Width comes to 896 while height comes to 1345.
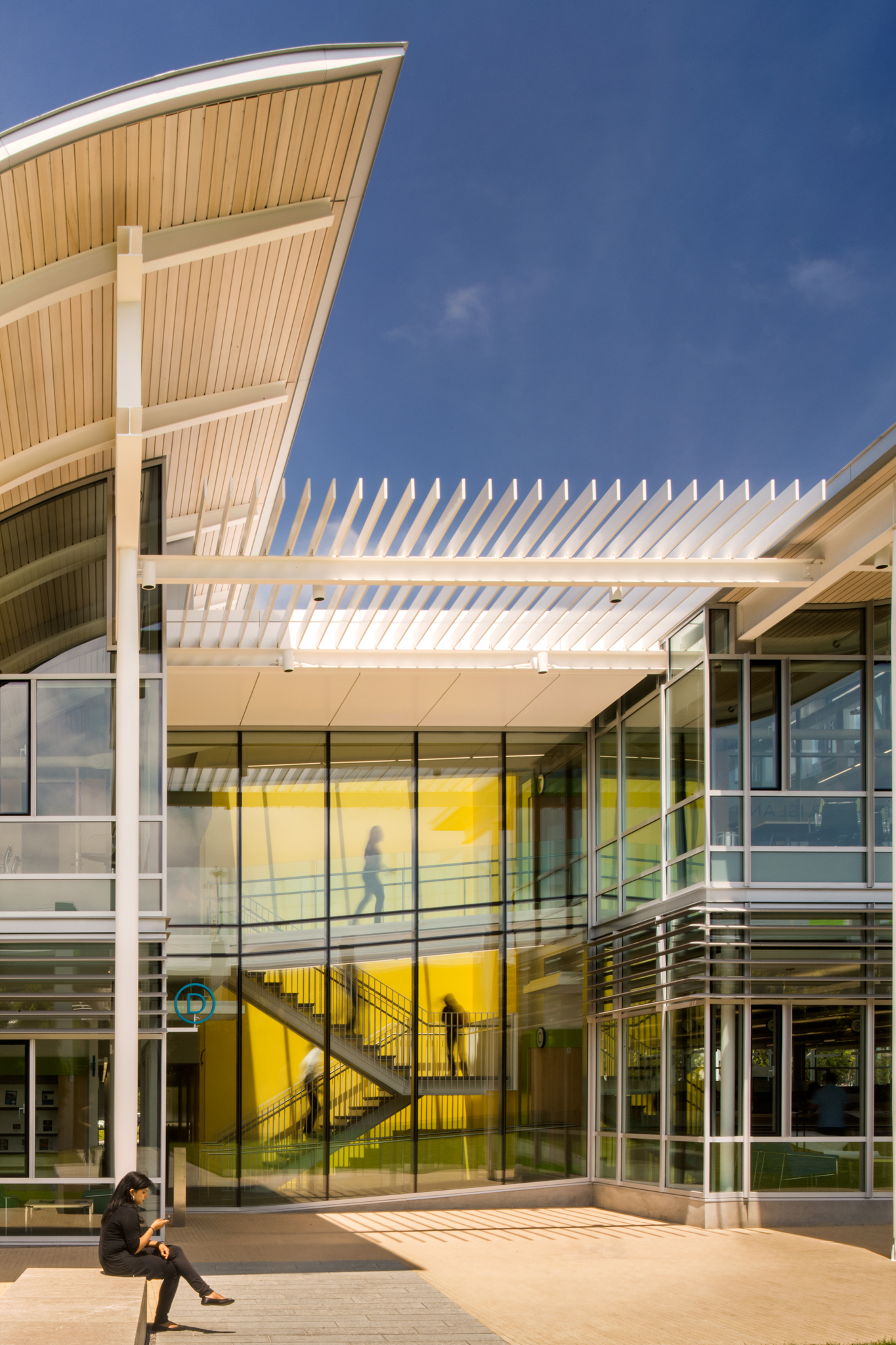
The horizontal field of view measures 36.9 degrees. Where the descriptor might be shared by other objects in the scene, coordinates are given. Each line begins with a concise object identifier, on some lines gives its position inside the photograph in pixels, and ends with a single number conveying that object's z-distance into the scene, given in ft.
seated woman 26.84
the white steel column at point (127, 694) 33.40
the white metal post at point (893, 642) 34.36
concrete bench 21.25
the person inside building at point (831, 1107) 45.16
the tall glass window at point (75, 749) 41.91
